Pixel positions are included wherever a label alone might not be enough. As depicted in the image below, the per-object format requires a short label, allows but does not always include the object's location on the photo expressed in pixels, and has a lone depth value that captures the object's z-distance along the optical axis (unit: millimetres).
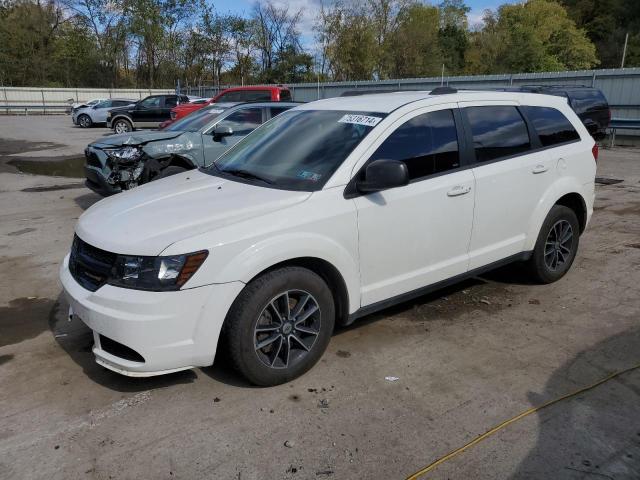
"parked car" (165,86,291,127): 16062
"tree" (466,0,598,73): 47312
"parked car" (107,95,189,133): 23312
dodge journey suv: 3051
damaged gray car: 7859
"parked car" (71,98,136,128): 28453
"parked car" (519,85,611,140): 14752
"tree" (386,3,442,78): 56625
